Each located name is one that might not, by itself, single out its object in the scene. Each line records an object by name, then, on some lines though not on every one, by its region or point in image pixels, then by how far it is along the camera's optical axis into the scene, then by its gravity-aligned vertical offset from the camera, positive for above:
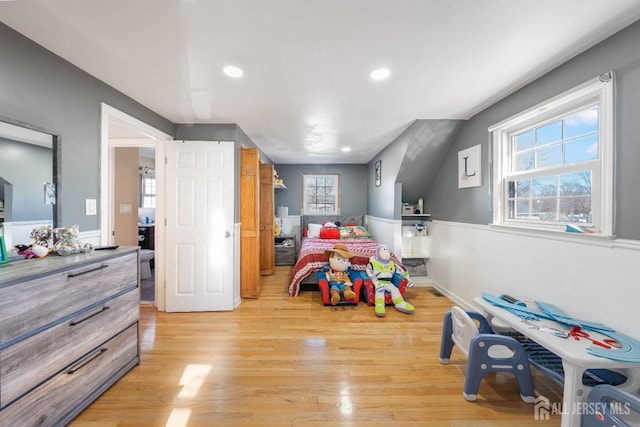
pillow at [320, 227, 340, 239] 4.68 -0.40
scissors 1.27 -0.70
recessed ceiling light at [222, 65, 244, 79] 1.79 +1.07
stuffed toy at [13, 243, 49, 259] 1.39 -0.22
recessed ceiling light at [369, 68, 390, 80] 1.84 +1.08
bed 3.40 -0.64
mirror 1.35 +0.22
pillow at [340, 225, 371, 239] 4.80 -0.40
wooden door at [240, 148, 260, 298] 3.24 -0.16
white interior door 2.81 -0.15
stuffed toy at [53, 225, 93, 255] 1.50 -0.19
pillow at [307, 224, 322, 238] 5.02 -0.37
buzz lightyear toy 2.85 -0.84
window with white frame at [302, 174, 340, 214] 5.78 +0.43
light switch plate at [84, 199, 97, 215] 1.82 +0.04
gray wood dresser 1.08 -0.65
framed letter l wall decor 2.74 +0.54
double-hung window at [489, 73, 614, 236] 1.55 +0.40
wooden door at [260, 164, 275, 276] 4.46 -0.17
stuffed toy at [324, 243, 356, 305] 2.99 -0.82
